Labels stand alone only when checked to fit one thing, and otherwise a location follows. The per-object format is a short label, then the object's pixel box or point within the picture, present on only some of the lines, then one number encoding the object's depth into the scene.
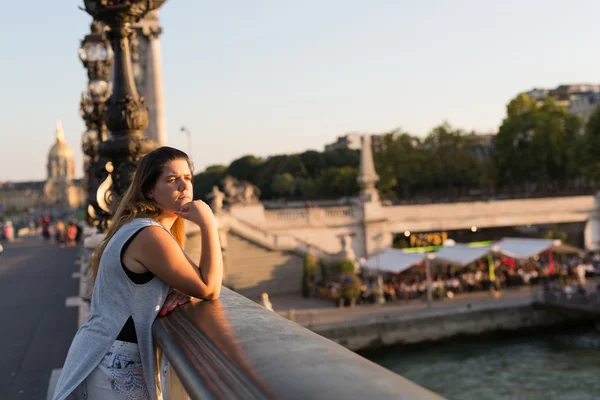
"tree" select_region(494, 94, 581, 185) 56.25
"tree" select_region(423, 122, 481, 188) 68.56
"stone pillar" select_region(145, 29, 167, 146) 20.47
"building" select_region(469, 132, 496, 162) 80.94
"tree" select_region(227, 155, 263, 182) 102.13
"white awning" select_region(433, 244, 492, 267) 28.41
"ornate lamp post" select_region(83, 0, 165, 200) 6.37
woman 2.54
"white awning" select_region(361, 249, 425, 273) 28.47
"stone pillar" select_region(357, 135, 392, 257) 37.25
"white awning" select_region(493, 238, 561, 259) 29.89
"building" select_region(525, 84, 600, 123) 89.71
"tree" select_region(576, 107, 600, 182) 50.50
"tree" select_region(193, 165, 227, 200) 106.00
